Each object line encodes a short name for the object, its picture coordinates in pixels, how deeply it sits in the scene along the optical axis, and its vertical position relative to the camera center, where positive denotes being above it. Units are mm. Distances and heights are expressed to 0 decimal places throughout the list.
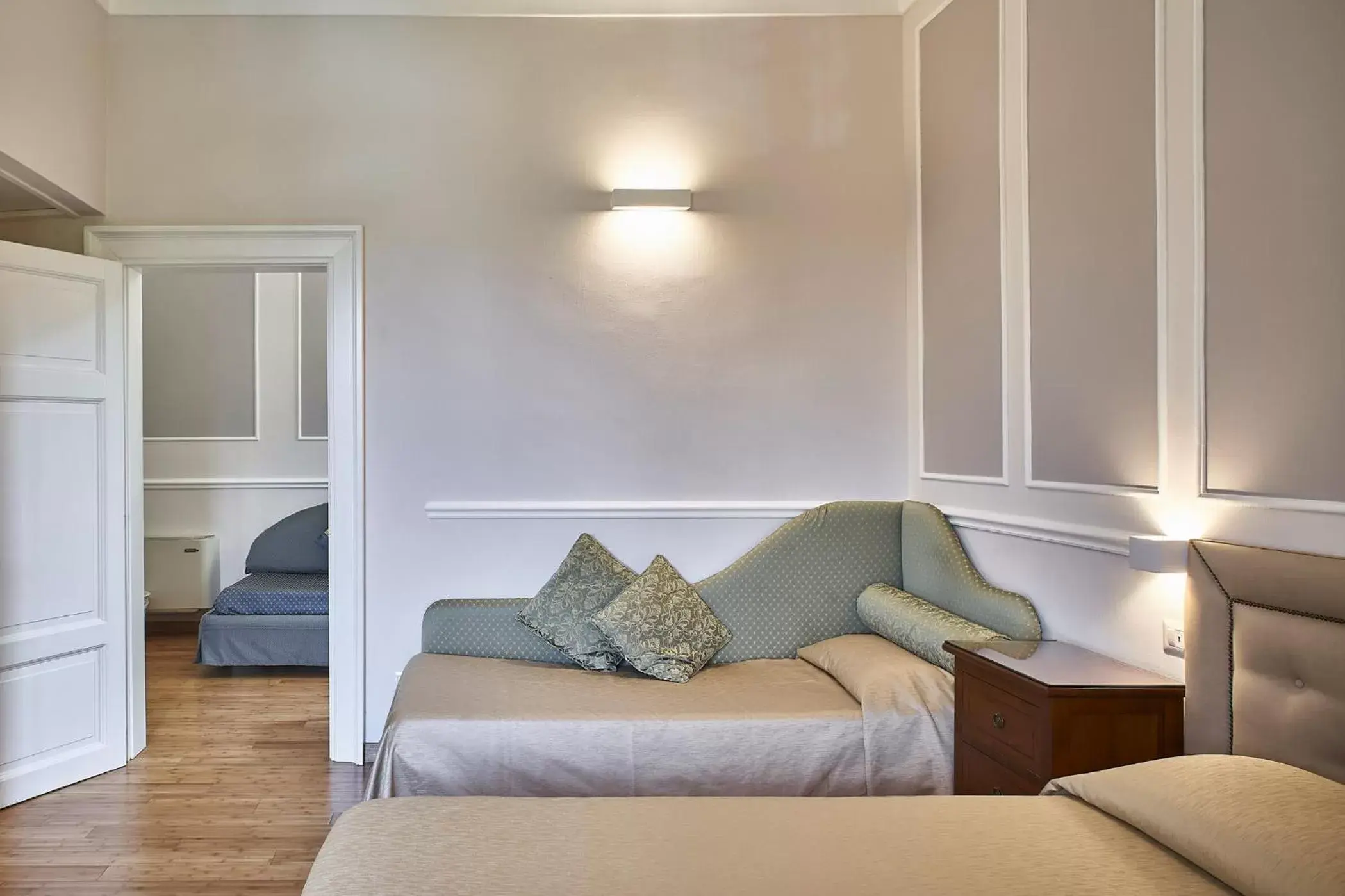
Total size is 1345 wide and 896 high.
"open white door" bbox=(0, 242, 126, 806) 3344 -279
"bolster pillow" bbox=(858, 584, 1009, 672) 2867 -598
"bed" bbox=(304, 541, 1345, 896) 1460 -705
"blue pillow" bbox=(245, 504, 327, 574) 5543 -610
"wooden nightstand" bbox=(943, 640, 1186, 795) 2135 -653
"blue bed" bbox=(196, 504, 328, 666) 5117 -1002
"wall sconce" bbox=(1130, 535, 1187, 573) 2107 -253
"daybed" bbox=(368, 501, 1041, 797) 2723 -852
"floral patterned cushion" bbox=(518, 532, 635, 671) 3375 -595
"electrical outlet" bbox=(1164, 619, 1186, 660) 2227 -479
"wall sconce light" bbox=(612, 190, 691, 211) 3660 +989
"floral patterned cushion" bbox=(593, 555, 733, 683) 3270 -666
